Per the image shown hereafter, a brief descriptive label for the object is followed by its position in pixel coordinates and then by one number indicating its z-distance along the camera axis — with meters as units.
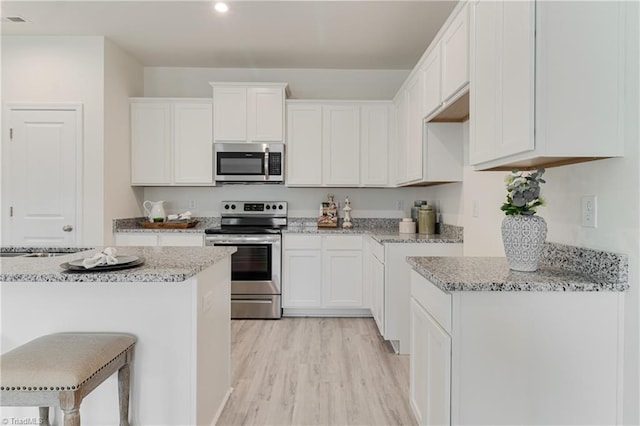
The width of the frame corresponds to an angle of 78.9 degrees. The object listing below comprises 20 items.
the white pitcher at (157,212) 4.19
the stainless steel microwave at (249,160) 4.12
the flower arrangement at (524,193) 1.61
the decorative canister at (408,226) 3.65
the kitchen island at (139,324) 1.69
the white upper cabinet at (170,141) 4.15
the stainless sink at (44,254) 2.21
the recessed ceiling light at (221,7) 3.00
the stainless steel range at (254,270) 3.91
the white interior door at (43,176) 3.68
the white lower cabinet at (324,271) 3.96
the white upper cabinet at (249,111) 4.07
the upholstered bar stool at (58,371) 1.28
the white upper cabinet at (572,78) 1.31
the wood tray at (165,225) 4.07
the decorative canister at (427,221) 3.59
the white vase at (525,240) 1.60
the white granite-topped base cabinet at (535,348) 1.40
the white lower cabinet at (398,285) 3.05
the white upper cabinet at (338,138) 4.16
